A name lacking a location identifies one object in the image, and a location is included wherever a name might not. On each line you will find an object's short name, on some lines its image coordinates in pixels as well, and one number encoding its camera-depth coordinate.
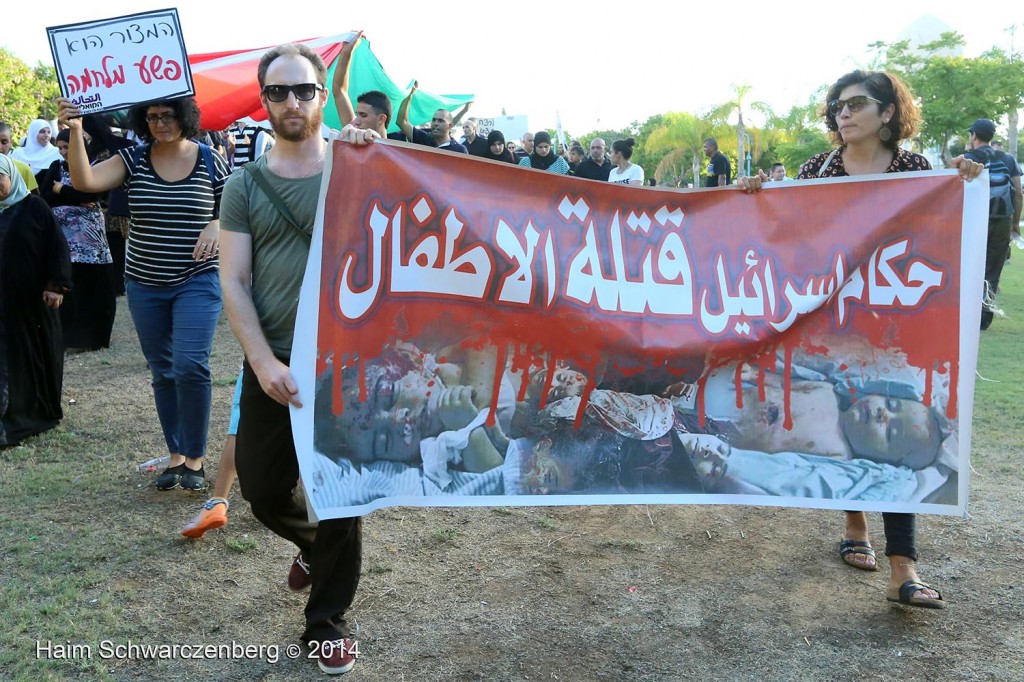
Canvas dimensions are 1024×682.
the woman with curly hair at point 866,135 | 3.55
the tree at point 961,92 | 25.94
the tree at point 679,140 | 47.72
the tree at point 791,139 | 38.88
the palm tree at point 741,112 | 44.34
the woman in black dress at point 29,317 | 5.37
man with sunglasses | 2.83
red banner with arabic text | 2.93
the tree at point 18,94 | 32.41
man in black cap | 8.70
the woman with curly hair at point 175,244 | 4.28
